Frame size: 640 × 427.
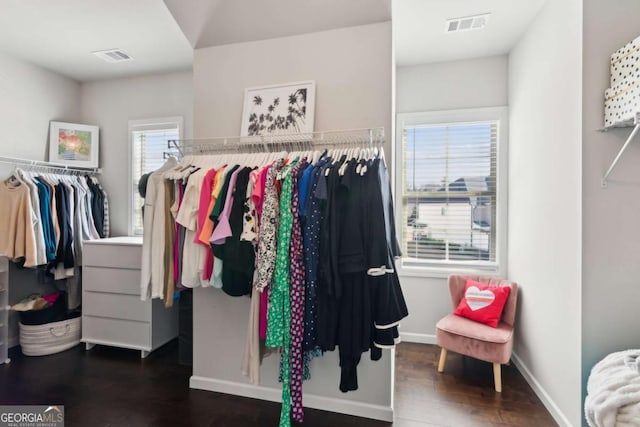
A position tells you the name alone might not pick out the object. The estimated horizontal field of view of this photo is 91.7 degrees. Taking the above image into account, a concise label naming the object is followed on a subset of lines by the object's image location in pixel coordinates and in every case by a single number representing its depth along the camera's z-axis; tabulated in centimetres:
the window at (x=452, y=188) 297
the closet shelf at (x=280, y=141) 200
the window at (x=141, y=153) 350
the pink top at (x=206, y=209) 185
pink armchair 228
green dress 168
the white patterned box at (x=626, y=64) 144
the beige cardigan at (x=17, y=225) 263
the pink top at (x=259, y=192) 174
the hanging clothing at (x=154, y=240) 205
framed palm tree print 210
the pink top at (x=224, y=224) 174
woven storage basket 281
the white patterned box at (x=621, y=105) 142
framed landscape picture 330
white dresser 276
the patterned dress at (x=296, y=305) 168
